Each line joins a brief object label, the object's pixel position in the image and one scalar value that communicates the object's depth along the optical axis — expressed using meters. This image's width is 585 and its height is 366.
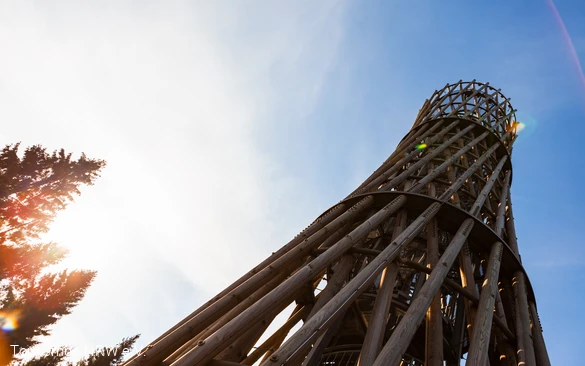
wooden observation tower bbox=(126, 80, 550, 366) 4.86
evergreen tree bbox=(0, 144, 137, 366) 14.92
